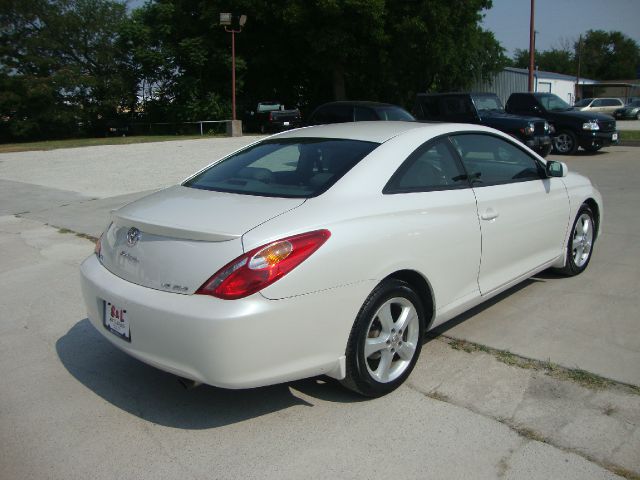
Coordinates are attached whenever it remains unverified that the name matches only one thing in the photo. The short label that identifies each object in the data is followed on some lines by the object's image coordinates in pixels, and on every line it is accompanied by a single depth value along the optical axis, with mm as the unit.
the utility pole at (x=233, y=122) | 26828
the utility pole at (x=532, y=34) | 23623
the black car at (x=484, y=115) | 14242
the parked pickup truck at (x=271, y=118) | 29328
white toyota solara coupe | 2898
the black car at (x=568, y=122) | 15945
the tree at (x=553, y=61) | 98175
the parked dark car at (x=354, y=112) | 14602
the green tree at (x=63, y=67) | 35188
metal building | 46984
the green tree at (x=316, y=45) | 31984
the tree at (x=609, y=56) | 98438
